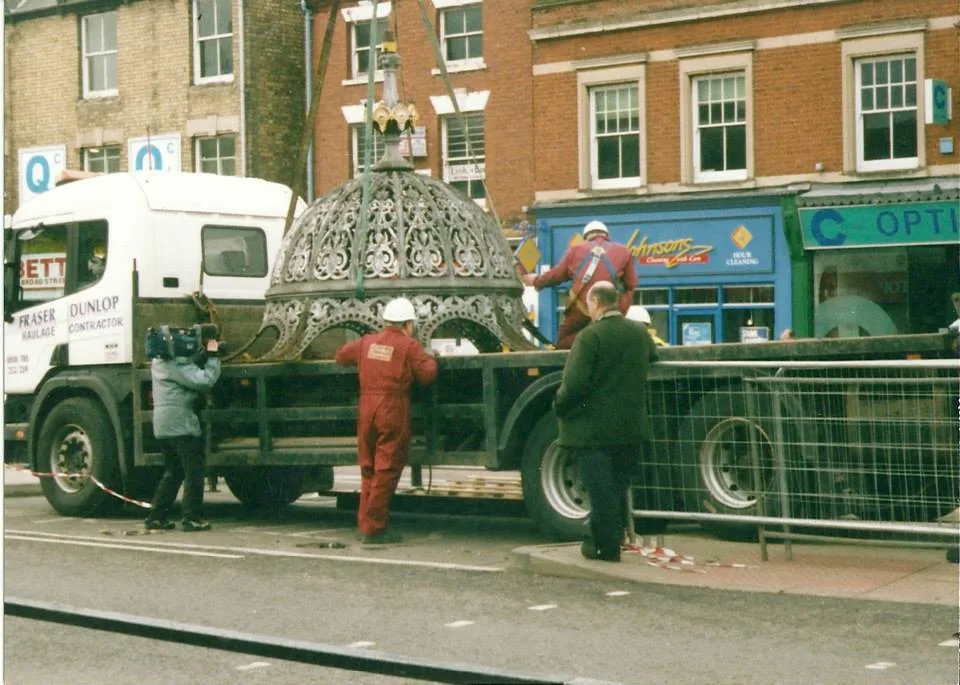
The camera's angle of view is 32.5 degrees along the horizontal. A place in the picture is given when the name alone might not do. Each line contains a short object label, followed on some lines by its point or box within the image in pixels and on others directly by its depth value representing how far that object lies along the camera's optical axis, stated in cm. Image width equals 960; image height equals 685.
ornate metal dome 1270
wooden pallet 1459
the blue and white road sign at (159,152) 3528
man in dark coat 991
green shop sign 2612
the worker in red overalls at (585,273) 1217
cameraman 1284
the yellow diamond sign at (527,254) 2738
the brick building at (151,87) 3447
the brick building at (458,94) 3112
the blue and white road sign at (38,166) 3725
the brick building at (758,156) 2650
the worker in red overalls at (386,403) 1159
